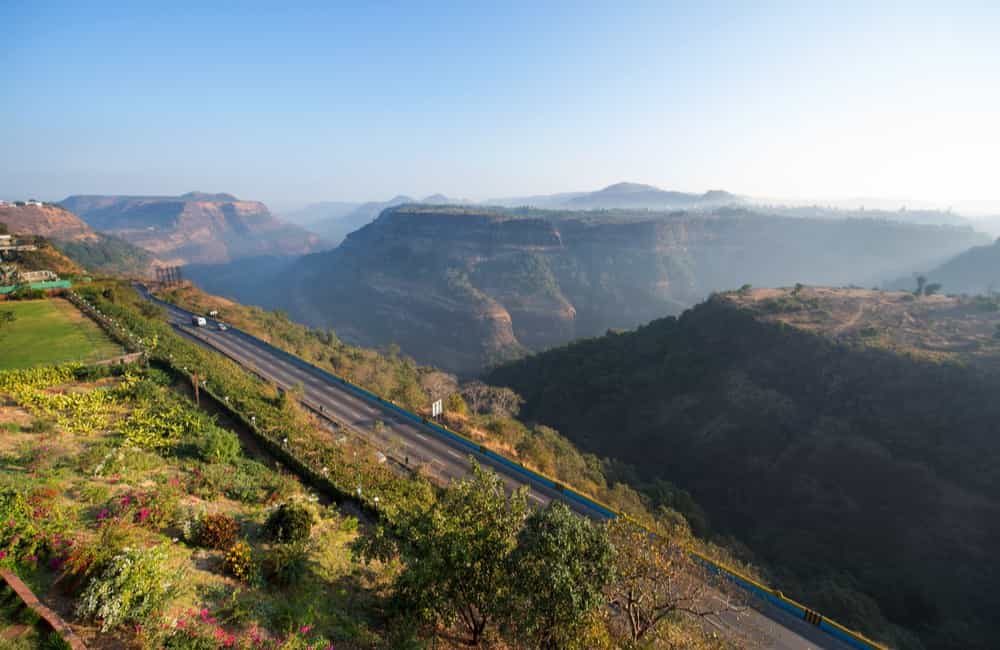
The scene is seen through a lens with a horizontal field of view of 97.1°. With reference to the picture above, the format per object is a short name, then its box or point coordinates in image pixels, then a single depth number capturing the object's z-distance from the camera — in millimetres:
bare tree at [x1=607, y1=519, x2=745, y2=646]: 13852
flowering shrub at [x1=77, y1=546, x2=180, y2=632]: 10812
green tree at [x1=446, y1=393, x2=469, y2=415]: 48981
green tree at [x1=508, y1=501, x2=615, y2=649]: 11539
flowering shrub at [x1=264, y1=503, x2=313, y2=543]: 17234
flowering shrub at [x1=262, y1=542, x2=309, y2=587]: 14859
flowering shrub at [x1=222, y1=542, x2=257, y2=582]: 14195
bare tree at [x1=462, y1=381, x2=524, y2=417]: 65344
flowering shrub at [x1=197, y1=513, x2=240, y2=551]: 15273
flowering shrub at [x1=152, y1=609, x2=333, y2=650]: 10812
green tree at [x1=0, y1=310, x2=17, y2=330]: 40500
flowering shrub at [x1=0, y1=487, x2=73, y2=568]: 12117
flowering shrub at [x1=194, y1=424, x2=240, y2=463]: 23000
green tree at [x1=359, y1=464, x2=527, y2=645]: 12328
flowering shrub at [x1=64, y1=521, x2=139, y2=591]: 11700
